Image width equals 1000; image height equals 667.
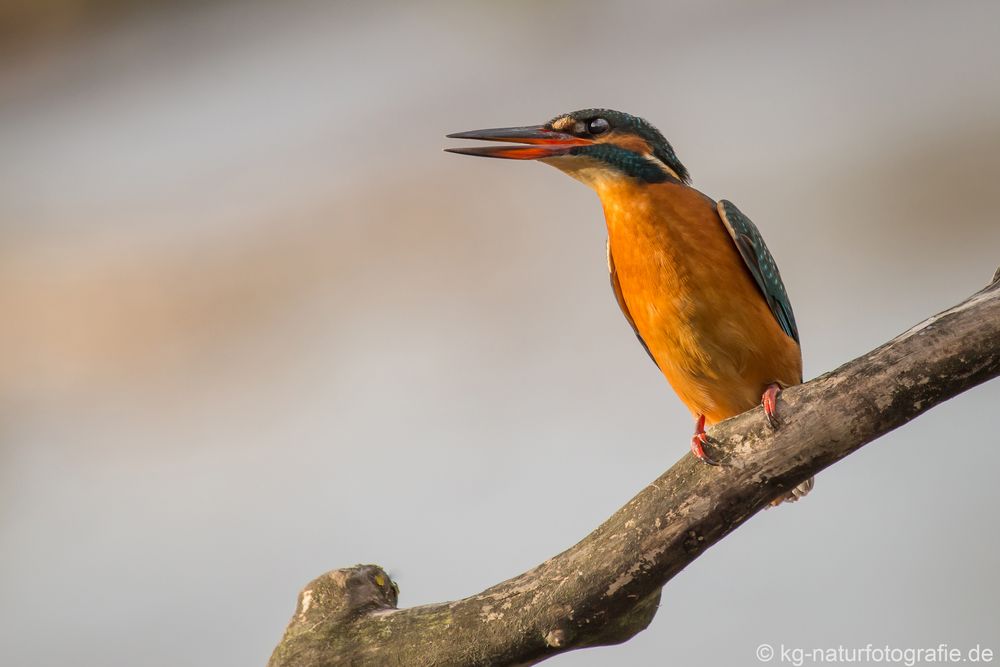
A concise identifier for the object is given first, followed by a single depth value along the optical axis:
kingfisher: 4.47
